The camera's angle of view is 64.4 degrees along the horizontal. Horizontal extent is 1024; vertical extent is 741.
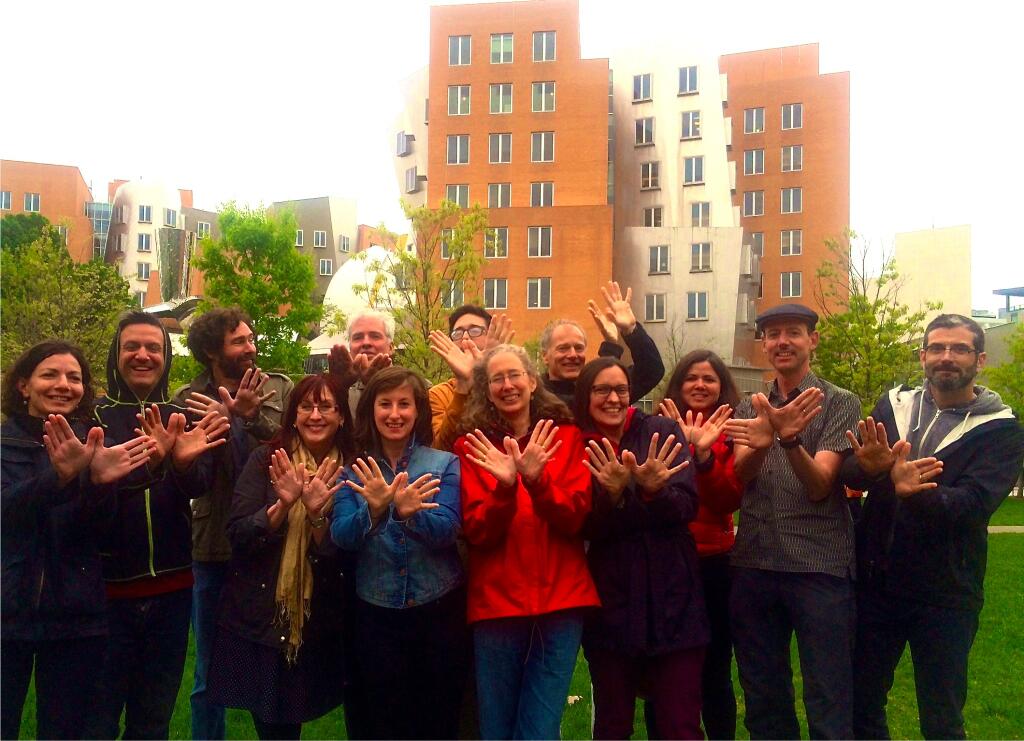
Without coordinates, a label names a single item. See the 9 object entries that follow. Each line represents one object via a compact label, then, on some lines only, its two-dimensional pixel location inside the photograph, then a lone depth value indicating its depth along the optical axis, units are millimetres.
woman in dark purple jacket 3959
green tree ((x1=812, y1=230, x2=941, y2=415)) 23859
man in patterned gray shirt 4129
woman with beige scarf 3971
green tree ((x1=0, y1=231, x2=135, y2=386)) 20516
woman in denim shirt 3924
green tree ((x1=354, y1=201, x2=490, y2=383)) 22516
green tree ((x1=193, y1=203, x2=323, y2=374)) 33125
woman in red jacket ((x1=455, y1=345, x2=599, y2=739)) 3898
